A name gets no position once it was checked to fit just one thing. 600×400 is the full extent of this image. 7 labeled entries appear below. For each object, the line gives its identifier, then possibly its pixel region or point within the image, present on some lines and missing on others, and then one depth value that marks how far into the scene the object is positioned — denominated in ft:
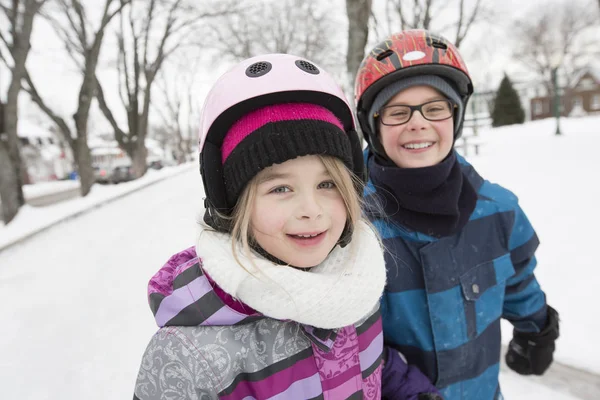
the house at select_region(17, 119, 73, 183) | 111.96
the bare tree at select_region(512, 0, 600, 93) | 107.04
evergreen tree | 94.63
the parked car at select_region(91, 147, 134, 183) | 86.34
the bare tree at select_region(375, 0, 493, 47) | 47.67
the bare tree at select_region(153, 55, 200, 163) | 122.13
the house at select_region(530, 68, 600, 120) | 143.84
